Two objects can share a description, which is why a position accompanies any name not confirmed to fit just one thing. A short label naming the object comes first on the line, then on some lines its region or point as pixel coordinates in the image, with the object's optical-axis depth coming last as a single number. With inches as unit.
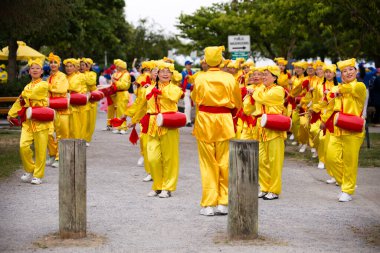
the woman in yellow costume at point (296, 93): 685.9
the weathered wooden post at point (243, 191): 329.7
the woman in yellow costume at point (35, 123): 501.7
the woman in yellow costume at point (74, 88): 648.4
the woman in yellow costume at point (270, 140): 453.1
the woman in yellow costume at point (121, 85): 848.9
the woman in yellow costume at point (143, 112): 469.4
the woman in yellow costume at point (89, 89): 740.6
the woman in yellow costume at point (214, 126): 390.0
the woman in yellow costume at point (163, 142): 452.8
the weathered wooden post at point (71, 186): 332.5
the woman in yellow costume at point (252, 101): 461.7
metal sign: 994.1
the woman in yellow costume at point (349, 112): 446.3
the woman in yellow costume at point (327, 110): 473.1
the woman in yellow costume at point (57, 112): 566.3
